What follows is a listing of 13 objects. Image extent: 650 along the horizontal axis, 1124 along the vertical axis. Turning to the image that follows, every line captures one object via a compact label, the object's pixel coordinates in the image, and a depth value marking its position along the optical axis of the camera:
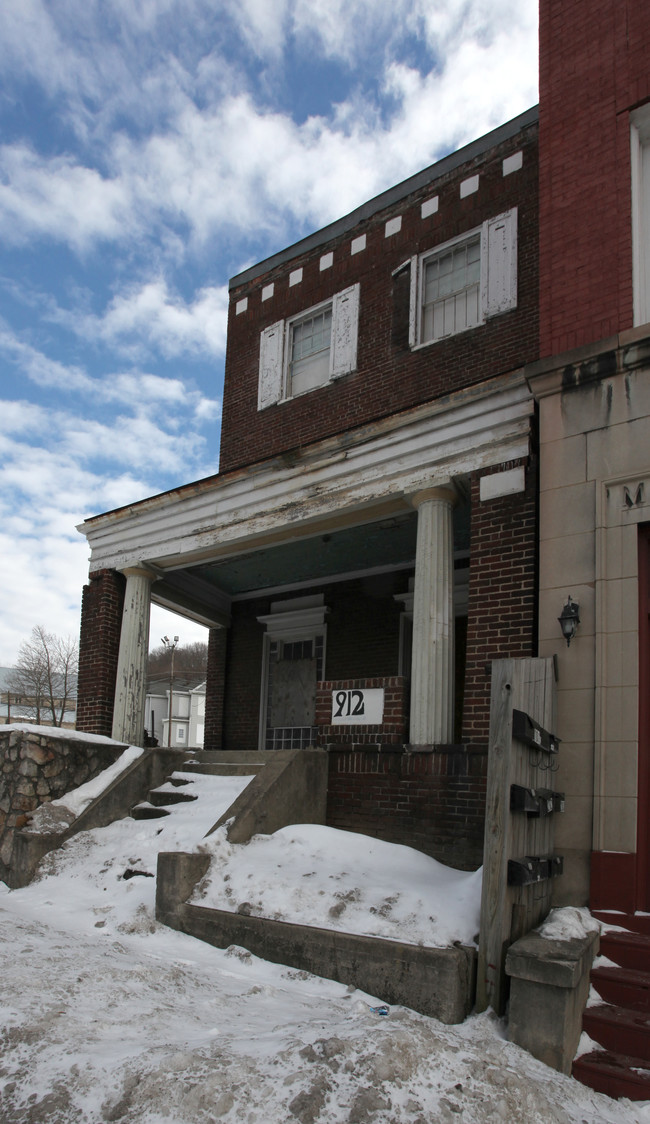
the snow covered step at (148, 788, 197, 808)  8.55
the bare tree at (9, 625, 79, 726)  45.88
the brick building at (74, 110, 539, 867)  7.40
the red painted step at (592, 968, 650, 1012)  4.61
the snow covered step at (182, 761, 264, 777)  8.62
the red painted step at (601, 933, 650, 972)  4.91
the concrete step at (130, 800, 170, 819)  8.33
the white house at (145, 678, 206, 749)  54.62
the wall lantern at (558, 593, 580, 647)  6.03
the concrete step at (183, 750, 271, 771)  8.80
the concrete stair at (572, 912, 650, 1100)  4.03
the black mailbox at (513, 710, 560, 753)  4.71
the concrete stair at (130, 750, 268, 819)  8.45
